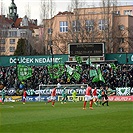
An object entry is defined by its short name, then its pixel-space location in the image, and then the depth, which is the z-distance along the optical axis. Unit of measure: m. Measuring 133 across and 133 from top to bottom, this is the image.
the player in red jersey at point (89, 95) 40.78
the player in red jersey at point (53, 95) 48.58
